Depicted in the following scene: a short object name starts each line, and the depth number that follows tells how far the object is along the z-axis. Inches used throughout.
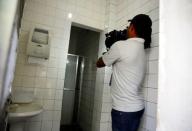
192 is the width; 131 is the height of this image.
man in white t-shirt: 50.1
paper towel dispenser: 64.0
